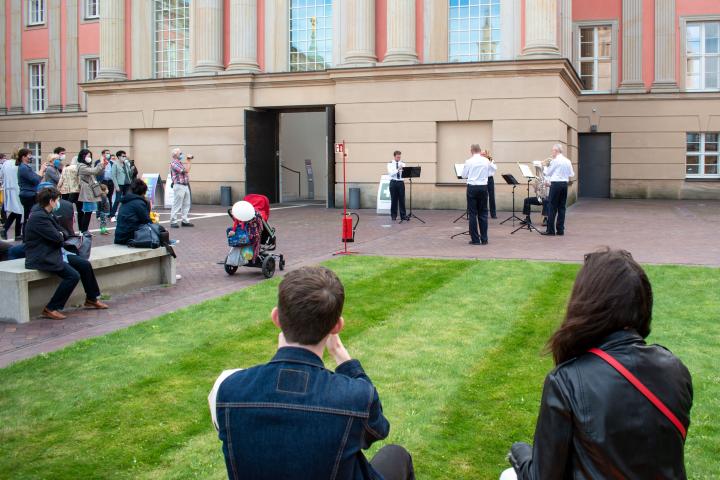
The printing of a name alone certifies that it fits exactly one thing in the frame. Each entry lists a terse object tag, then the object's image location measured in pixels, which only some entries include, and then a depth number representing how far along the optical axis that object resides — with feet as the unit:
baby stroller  38.27
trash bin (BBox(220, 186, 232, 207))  90.33
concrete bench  29.12
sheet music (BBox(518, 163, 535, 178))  61.93
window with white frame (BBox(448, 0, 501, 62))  82.48
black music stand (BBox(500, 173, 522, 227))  63.26
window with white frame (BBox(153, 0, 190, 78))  97.09
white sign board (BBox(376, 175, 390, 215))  76.33
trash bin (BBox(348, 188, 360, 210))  83.96
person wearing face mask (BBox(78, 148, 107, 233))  55.52
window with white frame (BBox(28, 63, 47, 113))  137.39
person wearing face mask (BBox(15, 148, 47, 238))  52.75
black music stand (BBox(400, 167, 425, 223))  66.74
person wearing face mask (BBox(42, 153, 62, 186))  55.06
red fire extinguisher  44.75
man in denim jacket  8.39
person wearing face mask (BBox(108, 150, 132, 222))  69.26
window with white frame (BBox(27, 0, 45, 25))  137.08
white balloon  37.88
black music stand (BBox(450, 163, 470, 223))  66.37
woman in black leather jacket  8.26
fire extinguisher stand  44.80
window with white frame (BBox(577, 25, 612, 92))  107.65
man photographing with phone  63.16
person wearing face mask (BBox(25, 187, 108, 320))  29.76
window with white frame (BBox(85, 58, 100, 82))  129.18
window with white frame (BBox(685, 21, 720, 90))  103.30
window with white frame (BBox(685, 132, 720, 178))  103.45
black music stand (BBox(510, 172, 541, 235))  58.36
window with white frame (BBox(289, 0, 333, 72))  90.27
